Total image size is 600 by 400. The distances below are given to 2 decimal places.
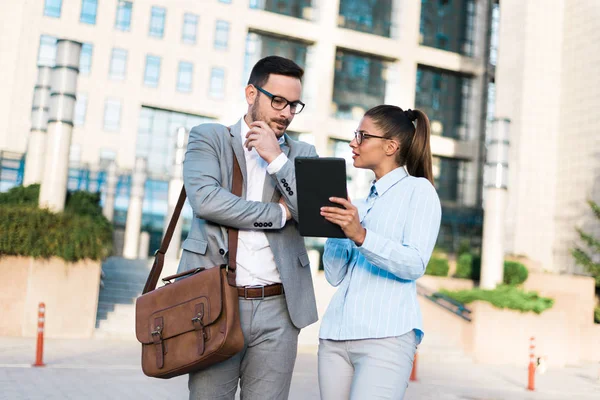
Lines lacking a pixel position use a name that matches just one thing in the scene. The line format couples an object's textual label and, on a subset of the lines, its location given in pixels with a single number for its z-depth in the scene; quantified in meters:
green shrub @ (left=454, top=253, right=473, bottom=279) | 27.11
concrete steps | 14.57
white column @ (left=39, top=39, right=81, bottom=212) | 14.83
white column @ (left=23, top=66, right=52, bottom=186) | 17.36
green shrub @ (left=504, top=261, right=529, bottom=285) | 24.45
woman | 2.91
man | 3.12
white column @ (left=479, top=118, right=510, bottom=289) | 22.94
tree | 27.05
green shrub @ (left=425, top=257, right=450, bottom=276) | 26.91
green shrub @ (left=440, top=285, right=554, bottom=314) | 16.81
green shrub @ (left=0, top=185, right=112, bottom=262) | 13.08
